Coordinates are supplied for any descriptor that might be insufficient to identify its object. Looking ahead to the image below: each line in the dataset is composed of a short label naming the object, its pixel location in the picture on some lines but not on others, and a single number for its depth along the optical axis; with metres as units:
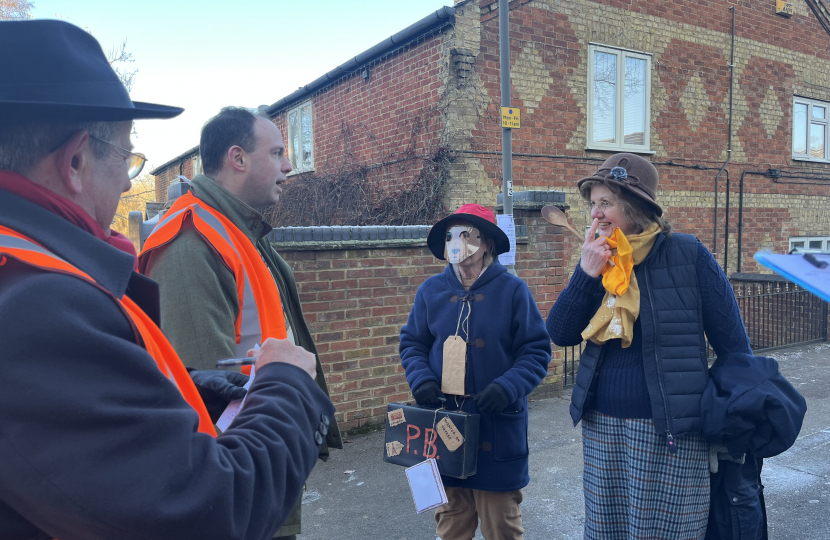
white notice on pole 5.86
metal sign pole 5.95
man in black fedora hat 0.84
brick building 5.61
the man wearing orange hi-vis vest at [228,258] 1.94
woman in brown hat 2.34
